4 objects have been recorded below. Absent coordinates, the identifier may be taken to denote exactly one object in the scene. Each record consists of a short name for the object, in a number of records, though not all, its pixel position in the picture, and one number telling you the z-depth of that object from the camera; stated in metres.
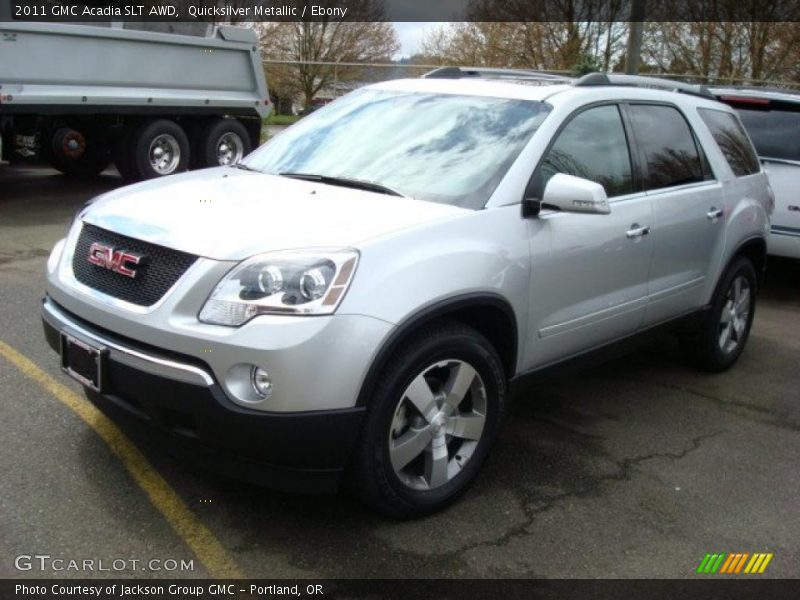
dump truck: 9.81
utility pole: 11.18
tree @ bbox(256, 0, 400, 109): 26.00
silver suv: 2.78
